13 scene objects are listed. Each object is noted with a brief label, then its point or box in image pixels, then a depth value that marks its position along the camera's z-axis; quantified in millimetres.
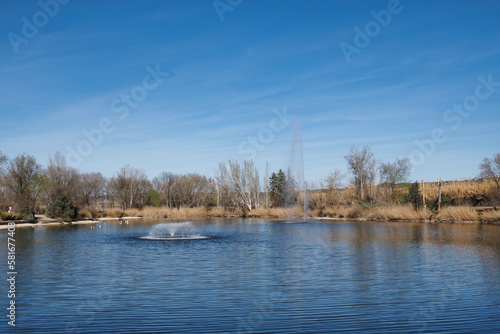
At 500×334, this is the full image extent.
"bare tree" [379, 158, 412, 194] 59438
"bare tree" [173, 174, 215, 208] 82062
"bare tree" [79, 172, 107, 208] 92156
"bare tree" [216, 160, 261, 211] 71875
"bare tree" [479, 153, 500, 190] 48000
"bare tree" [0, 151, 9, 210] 56169
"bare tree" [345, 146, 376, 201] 58344
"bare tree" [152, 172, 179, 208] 83250
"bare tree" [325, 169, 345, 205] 58938
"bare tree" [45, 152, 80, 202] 60438
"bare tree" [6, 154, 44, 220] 54250
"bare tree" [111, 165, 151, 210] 83069
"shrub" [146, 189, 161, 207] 78081
